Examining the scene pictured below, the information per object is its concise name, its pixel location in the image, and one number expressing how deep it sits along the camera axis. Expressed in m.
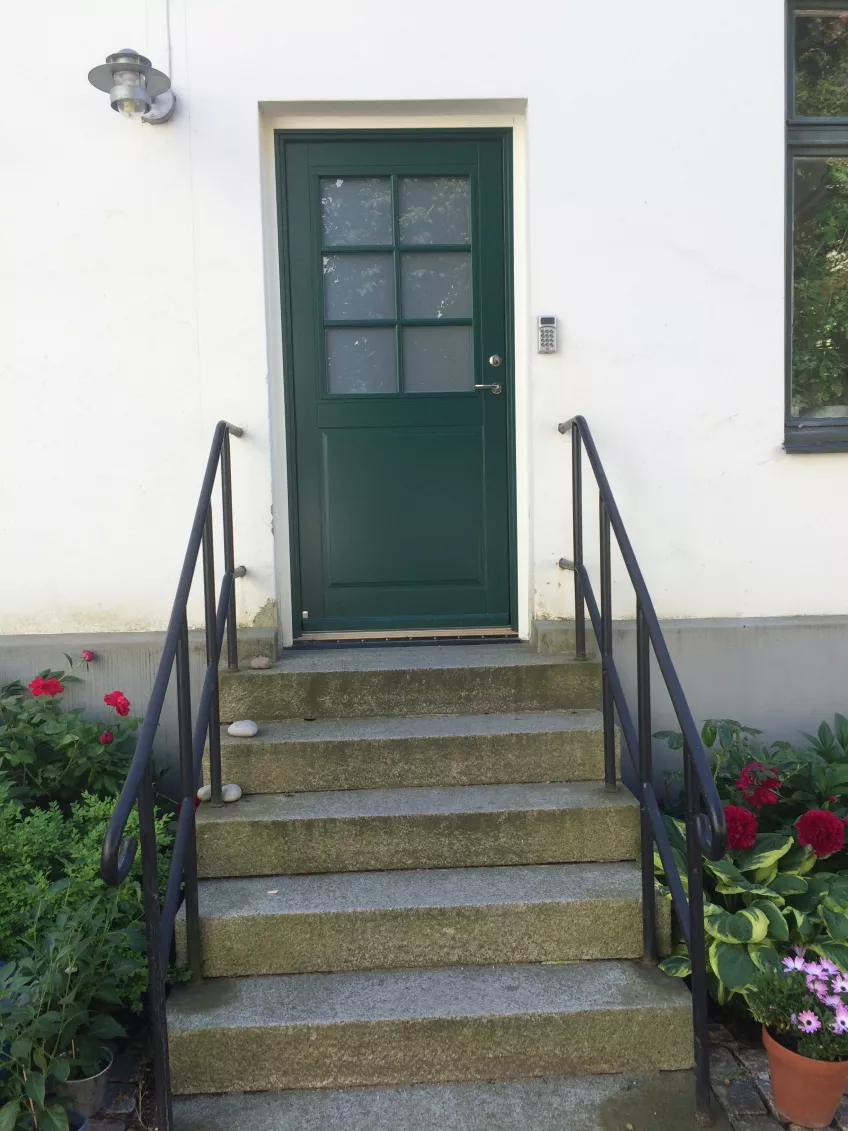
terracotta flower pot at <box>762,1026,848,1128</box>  2.30
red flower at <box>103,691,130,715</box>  3.35
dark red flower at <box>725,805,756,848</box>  2.77
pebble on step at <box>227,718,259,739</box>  3.24
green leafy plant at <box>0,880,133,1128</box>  2.14
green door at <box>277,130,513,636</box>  3.91
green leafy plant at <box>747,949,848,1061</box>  2.33
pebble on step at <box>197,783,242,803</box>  3.07
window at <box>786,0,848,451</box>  3.87
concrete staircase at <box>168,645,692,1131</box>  2.47
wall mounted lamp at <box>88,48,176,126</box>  3.31
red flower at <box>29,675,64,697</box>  3.41
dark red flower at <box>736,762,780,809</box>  3.08
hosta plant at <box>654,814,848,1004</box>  2.56
